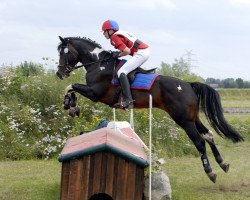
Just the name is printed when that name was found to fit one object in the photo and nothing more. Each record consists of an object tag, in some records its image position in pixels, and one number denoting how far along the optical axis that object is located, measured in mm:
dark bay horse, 11948
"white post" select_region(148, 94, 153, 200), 9854
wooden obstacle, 8762
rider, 11606
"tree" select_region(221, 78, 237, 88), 102512
